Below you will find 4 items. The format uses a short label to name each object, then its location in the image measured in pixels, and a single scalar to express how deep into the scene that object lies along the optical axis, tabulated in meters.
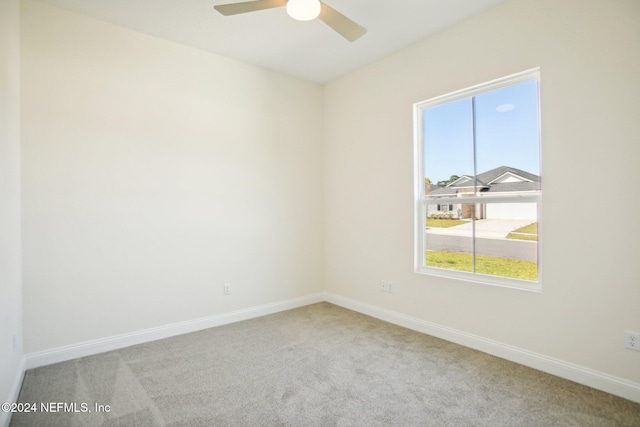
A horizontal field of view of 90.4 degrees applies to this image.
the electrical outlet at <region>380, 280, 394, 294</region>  3.51
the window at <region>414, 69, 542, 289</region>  2.58
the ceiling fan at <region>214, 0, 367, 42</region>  1.88
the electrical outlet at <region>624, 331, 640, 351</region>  2.01
